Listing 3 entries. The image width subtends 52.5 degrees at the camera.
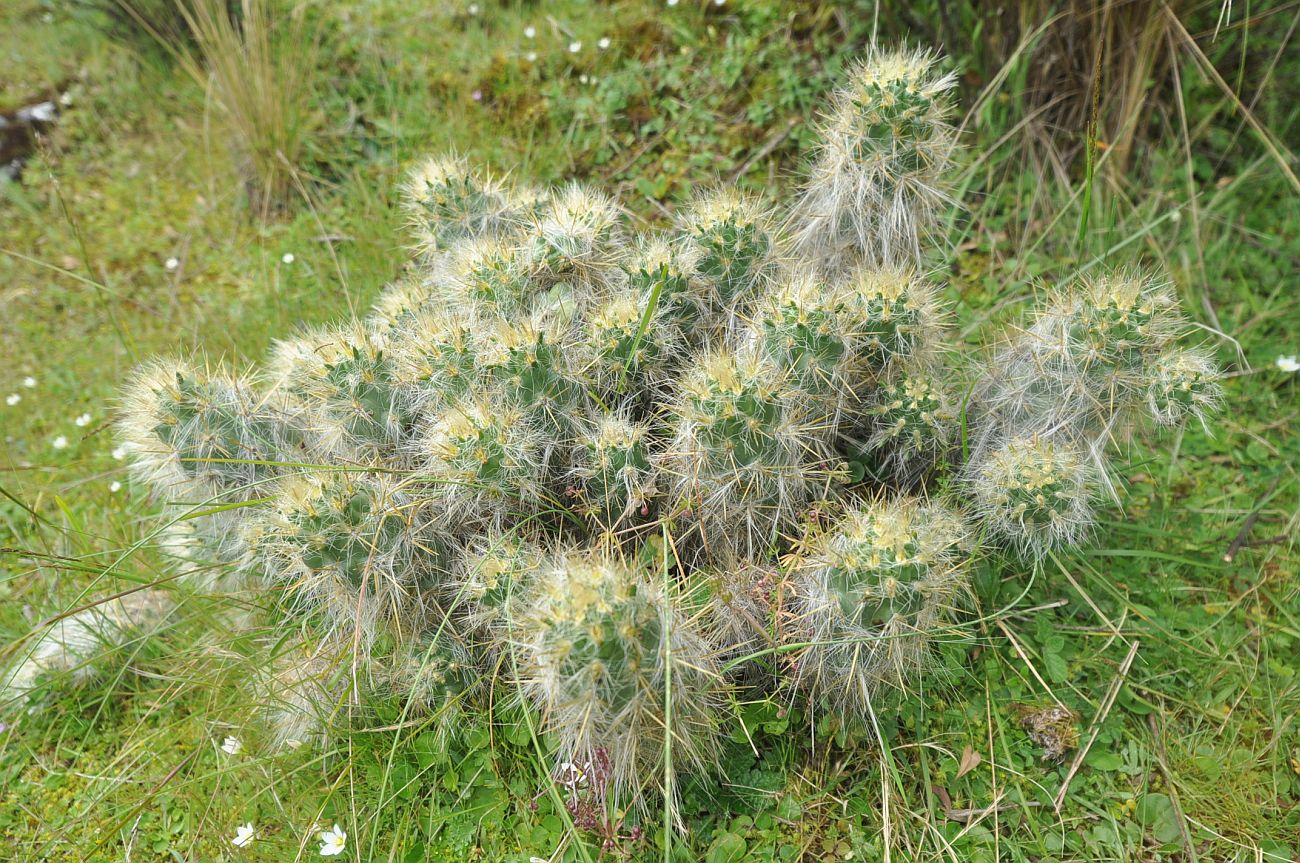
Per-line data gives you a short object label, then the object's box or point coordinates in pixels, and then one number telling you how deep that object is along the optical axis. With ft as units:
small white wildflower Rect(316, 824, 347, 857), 2.53
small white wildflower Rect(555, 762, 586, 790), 2.51
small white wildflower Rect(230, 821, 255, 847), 2.59
